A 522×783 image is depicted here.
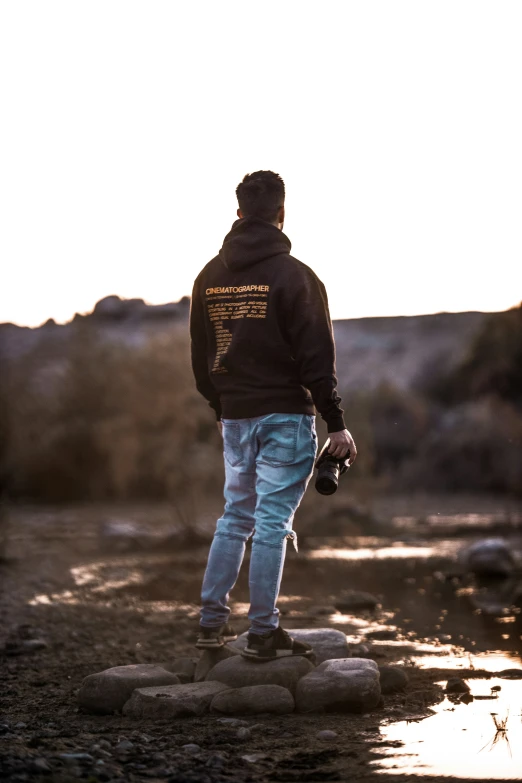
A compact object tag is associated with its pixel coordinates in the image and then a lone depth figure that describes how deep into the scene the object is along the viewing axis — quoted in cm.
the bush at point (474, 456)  2594
